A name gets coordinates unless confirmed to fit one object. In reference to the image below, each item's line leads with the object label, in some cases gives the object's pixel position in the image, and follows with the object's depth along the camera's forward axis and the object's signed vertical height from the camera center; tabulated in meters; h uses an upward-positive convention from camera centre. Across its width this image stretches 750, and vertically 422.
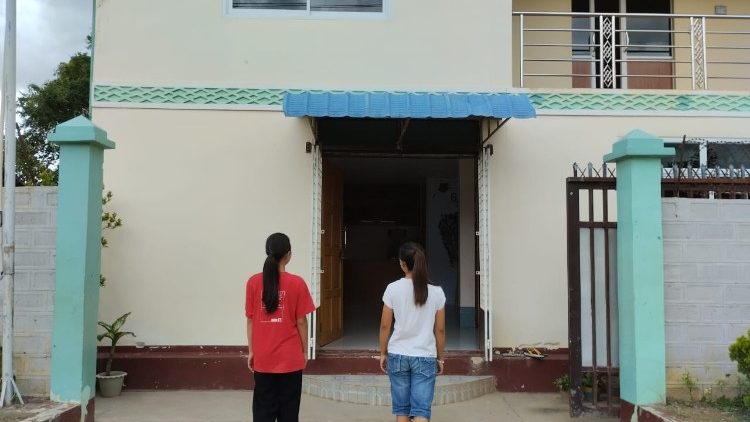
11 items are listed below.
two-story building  6.28 +1.22
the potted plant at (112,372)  5.75 -1.09
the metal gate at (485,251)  6.16 +0.06
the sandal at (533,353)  6.12 -0.95
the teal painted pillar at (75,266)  4.41 -0.08
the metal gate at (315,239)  6.06 +0.17
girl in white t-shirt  3.85 -0.50
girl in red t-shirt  3.65 -0.46
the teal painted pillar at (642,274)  4.43 -0.12
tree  16.28 +3.97
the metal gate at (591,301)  4.99 -0.35
